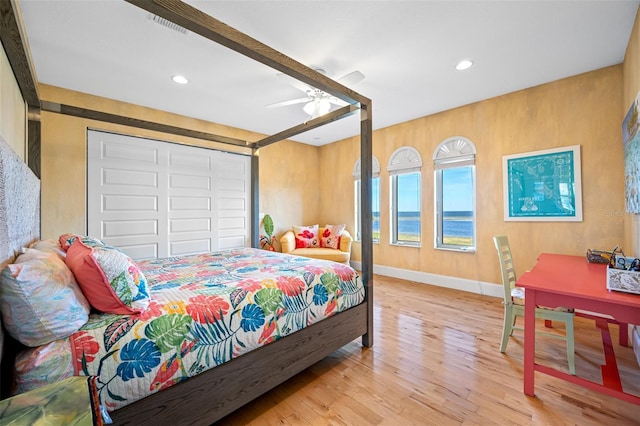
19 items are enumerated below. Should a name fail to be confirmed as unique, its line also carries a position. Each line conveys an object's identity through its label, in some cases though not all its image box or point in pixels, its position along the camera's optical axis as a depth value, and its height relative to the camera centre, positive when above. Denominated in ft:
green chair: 6.00 -2.46
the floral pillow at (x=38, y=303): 3.11 -1.09
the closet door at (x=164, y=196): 11.25 +0.93
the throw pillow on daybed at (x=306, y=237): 17.26 -1.49
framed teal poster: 9.97 +1.08
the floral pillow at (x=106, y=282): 3.96 -1.01
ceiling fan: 8.91 +4.45
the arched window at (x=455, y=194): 12.69 +0.98
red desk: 4.66 -1.66
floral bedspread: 3.59 -1.82
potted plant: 16.65 -1.23
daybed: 15.78 -2.19
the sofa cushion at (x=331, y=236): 16.87 -1.43
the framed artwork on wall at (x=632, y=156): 6.64 +1.51
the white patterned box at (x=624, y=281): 4.85 -1.31
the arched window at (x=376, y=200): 16.38 +0.86
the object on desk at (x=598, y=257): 7.65 -1.31
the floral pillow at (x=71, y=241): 5.14 -0.52
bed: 3.96 -2.39
